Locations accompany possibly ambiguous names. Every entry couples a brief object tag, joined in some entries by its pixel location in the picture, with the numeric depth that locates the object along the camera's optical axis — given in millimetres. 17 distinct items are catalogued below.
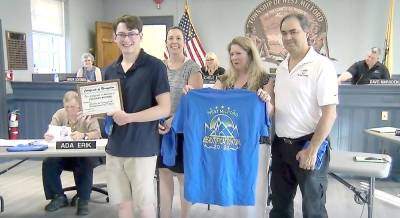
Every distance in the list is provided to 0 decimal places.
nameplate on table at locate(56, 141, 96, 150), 2854
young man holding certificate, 1891
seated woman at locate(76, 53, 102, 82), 6086
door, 7716
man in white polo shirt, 1854
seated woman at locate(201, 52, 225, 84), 5997
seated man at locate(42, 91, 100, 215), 3236
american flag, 7527
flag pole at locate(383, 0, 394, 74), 6832
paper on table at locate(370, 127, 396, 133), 3564
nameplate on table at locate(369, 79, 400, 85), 4480
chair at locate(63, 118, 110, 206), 3411
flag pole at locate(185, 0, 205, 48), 7526
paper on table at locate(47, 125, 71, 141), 3094
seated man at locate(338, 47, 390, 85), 5164
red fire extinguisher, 5215
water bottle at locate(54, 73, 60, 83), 5602
